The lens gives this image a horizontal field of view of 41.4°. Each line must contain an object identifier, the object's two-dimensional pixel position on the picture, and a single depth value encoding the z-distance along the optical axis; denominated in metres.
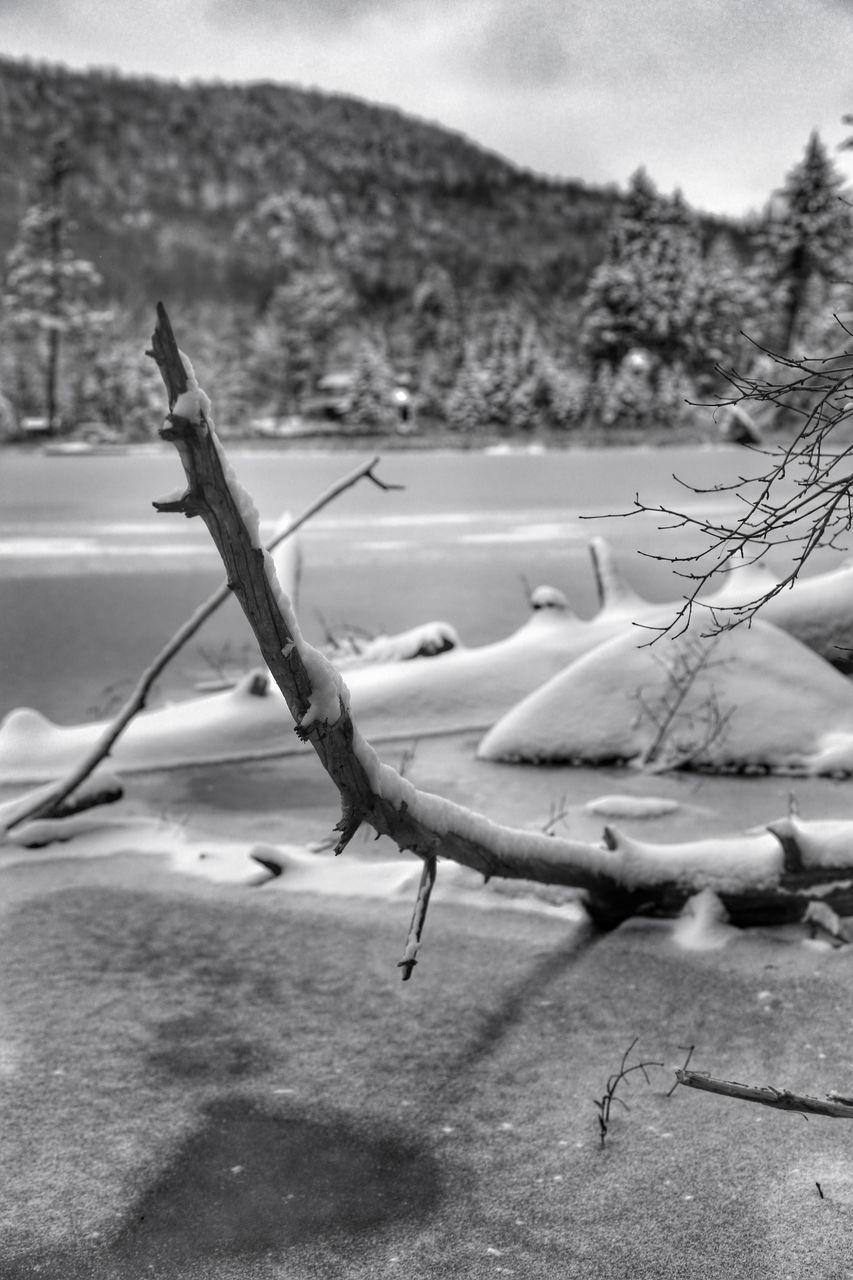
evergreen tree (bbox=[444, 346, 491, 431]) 39.59
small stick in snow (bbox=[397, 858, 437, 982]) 3.26
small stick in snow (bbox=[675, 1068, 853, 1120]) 2.14
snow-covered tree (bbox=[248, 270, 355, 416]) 45.00
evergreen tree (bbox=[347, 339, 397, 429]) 39.94
